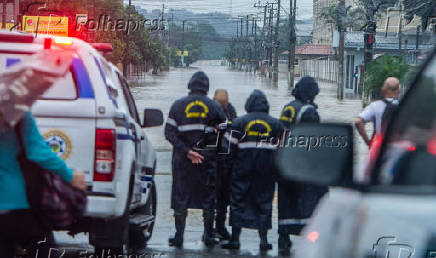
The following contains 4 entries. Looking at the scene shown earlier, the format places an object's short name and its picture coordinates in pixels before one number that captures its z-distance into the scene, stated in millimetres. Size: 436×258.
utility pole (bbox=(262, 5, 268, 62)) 119350
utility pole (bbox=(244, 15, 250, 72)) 150700
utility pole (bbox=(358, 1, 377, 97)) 41819
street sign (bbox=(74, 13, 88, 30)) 28469
